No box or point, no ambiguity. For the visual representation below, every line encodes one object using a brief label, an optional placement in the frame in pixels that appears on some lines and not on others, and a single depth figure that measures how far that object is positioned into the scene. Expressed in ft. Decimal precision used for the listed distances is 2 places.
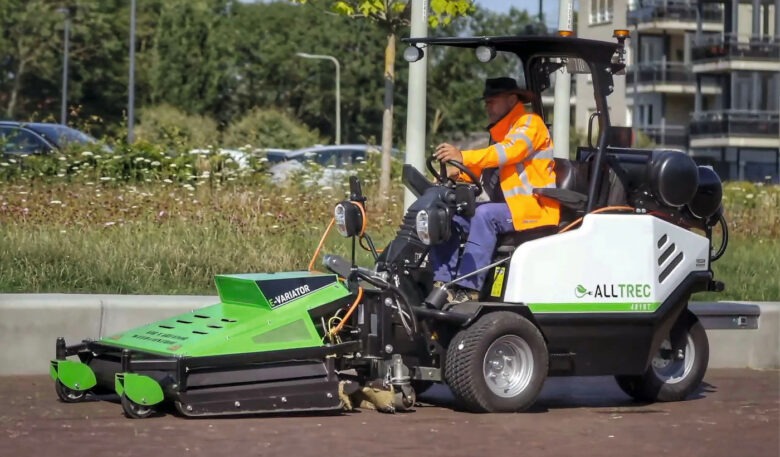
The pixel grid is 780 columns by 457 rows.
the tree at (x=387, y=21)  59.26
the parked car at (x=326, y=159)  63.52
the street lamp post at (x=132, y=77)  156.31
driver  29.50
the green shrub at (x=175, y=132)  69.10
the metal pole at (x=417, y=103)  43.55
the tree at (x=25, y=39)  195.31
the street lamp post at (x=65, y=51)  171.96
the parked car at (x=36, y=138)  63.05
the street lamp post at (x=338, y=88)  183.83
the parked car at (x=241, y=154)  62.75
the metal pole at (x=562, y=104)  49.57
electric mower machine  27.40
